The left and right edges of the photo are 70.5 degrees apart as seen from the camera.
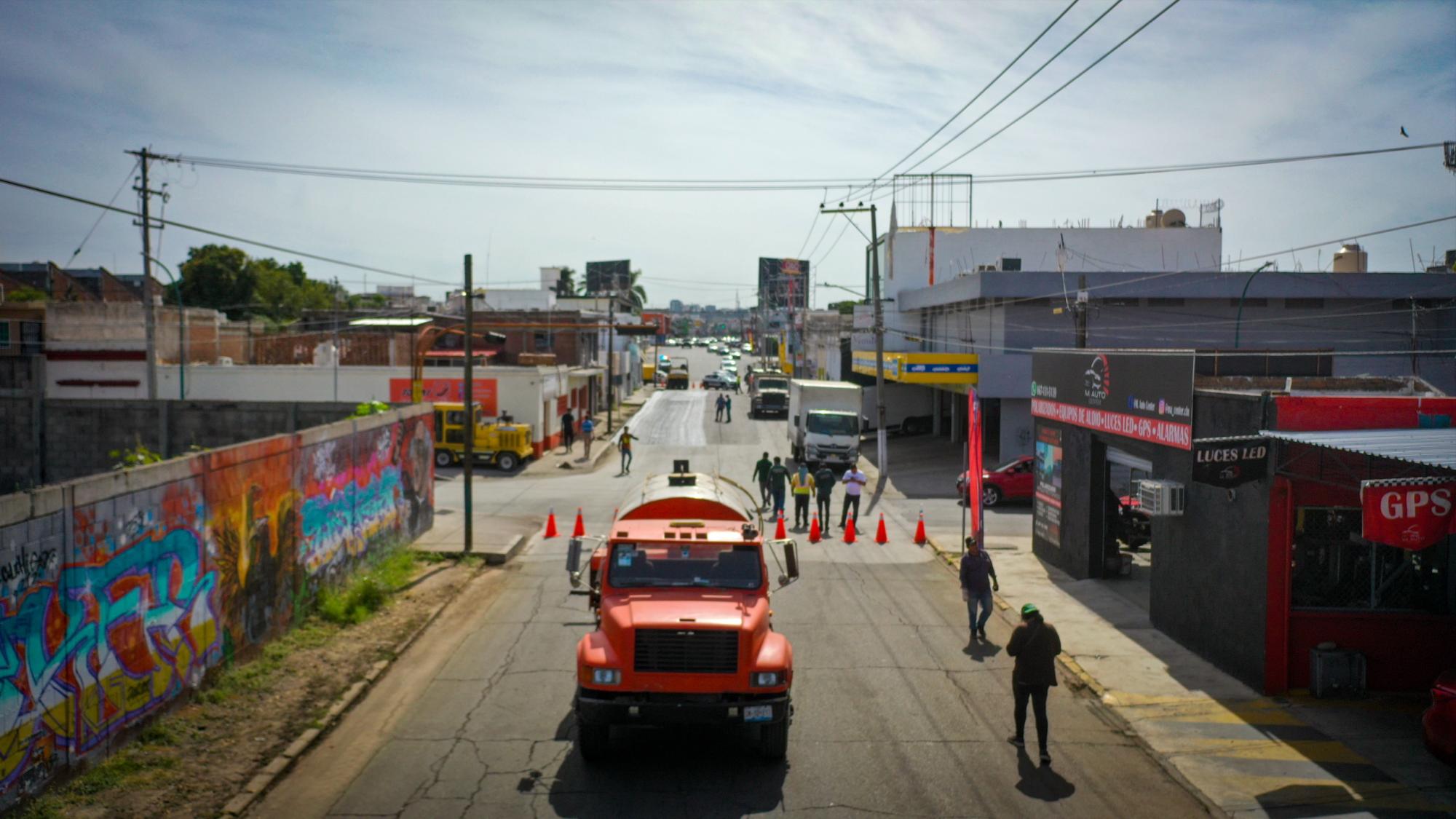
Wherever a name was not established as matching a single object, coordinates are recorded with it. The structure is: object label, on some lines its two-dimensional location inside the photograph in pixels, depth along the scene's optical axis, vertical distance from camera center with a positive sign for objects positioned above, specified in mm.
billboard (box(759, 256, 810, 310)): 163500 +14976
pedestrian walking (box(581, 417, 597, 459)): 41469 -2434
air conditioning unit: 14969 -1797
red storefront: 12180 -2367
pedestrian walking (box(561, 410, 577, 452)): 44375 -2537
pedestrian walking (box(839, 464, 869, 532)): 25266 -2759
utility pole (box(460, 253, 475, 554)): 21656 -902
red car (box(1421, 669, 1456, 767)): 9820 -3327
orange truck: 9539 -2561
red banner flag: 18344 -1585
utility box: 12367 -3563
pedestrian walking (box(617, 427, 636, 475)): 38031 -2871
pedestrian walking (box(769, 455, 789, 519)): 26125 -2807
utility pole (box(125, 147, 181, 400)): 33000 +3066
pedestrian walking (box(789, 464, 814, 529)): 25703 -3013
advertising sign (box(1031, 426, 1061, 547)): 20922 -2412
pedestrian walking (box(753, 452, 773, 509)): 27688 -2691
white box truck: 37562 -1877
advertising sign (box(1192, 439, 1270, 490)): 12344 -1009
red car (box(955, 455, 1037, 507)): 29984 -3207
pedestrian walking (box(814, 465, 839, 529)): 25089 -2764
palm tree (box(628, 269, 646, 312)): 141250 +10904
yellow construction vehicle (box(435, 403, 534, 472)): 37375 -2624
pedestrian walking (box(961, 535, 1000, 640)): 14852 -2944
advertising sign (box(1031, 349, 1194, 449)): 15266 -311
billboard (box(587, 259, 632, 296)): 158625 +15226
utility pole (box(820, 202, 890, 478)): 37500 -683
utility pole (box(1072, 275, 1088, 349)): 26656 +1523
